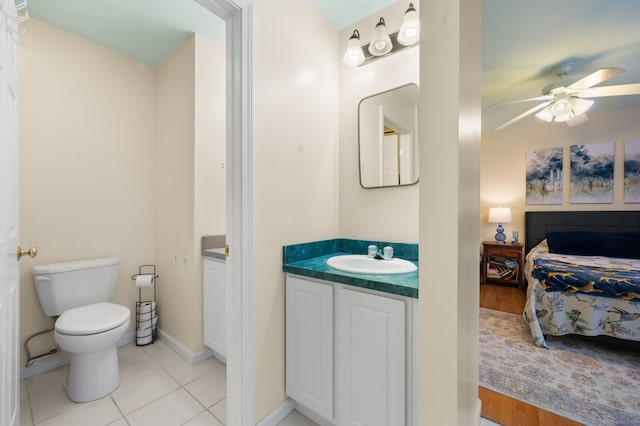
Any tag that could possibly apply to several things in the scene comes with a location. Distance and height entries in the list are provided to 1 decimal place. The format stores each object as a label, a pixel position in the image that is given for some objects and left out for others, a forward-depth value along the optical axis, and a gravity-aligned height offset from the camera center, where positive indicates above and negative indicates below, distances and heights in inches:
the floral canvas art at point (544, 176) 148.4 +19.9
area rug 60.0 -46.2
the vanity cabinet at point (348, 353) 41.2 -25.9
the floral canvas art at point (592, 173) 136.6 +20.4
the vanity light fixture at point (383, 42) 57.6 +40.8
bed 81.8 -28.3
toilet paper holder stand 85.5 -36.9
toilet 60.0 -26.9
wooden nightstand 152.2 -32.2
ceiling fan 81.5 +41.1
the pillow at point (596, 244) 122.7 -16.9
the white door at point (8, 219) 33.0 -1.1
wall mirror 61.8 +18.7
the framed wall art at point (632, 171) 131.3 +20.1
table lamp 156.5 -4.3
